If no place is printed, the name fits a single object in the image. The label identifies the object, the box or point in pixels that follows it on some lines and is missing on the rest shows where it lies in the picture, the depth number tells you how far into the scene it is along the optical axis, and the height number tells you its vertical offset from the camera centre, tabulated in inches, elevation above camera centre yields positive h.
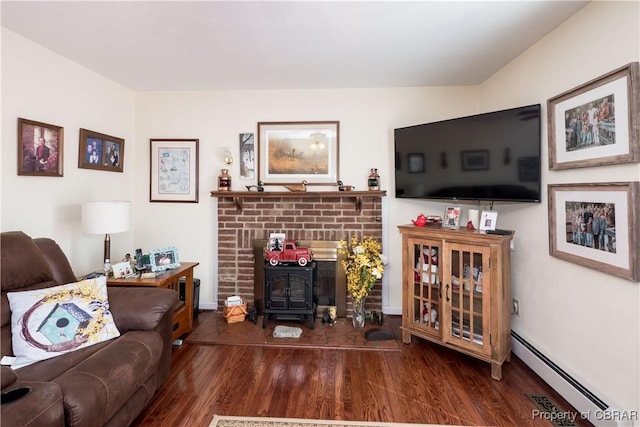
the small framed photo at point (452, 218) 102.2 +0.1
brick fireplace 131.5 -2.5
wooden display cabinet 87.5 -22.7
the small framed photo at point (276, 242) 120.2 -9.4
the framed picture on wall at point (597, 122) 60.3 +21.7
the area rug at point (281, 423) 68.8 -46.7
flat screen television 86.4 +19.9
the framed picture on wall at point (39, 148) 88.0 +21.8
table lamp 95.7 +0.6
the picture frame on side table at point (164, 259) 108.4 -14.8
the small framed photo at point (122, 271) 100.6 -17.4
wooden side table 97.3 -22.6
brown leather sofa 48.1 -28.5
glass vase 119.6 -37.7
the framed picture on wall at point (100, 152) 110.0 +26.3
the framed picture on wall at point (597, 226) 60.7 -1.8
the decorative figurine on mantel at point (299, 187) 127.5 +13.4
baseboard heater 66.4 -42.3
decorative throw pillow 64.2 -23.0
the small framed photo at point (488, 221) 92.0 -0.9
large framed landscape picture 132.0 +28.9
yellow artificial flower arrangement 115.8 -19.5
